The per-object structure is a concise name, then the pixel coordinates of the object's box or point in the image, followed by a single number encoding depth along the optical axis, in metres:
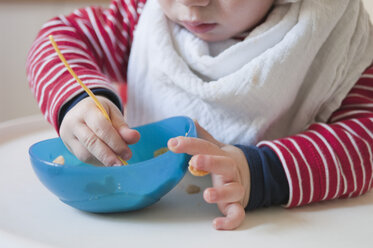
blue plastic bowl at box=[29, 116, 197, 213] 0.45
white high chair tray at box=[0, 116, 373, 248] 0.43
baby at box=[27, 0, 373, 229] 0.54
